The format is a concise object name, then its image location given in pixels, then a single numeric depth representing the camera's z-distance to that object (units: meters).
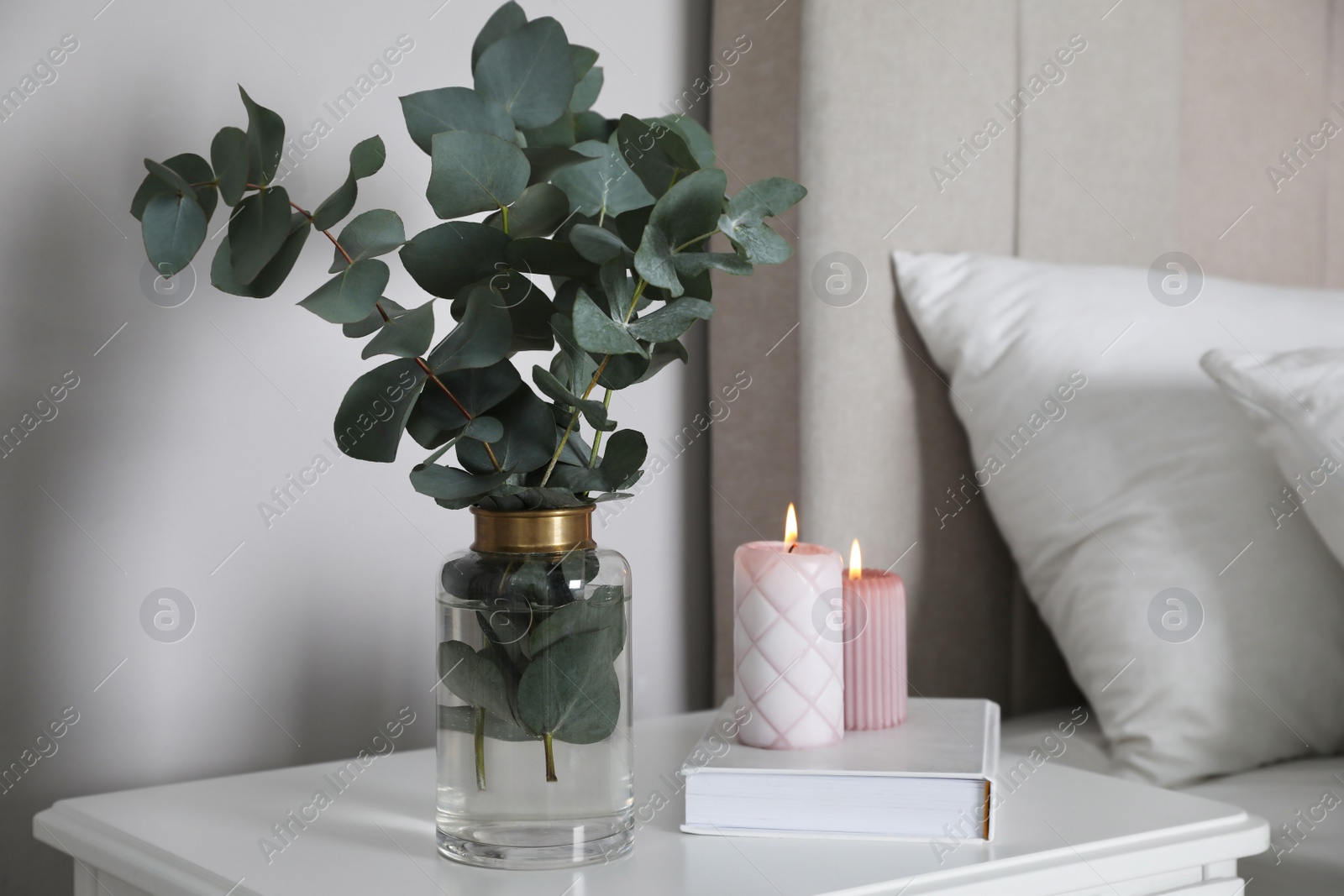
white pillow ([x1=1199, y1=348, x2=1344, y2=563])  0.94
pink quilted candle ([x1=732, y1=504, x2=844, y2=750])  0.79
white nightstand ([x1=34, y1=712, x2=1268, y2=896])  0.66
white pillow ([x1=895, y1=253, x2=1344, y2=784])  1.00
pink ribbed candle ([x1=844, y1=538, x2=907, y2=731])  0.85
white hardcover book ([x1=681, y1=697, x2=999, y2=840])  0.72
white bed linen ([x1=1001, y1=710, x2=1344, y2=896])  0.85
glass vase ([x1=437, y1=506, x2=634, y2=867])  0.66
